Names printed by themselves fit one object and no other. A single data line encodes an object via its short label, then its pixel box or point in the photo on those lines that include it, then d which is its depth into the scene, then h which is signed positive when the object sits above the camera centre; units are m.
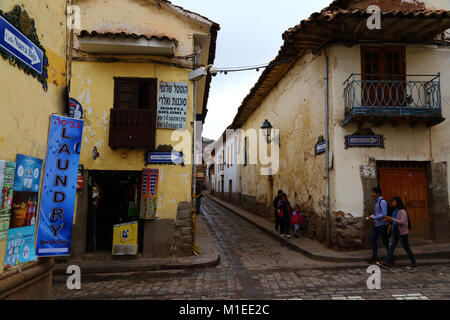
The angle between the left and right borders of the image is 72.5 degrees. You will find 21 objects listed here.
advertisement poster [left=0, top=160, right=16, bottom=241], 3.27 -0.12
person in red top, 10.39 -1.13
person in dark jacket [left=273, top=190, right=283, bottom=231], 10.56 -0.63
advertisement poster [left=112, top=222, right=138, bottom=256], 7.79 -1.43
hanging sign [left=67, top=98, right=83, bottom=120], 7.74 +1.87
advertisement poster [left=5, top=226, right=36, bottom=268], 3.49 -0.77
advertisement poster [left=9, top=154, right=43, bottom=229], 3.54 -0.12
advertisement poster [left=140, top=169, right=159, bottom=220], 7.85 -0.27
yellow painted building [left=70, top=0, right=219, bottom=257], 7.91 +2.14
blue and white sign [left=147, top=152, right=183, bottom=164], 8.08 +0.69
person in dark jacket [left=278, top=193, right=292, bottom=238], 10.33 -0.89
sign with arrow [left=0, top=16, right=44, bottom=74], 3.28 +1.57
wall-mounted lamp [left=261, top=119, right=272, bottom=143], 12.62 +2.38
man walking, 7.18 -0.87
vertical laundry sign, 4.06 -0.08
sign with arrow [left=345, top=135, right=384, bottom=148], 8.63 +1.29
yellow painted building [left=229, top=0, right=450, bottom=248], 8.34 +1.99
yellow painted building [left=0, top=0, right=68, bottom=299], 3.33 +1.04
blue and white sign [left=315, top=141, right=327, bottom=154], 9.19 +1.21
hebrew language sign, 8.30 +2.15
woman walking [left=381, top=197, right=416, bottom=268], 6.93 -0.94
